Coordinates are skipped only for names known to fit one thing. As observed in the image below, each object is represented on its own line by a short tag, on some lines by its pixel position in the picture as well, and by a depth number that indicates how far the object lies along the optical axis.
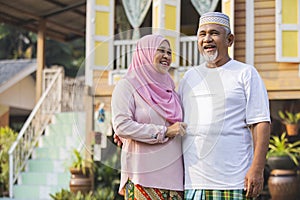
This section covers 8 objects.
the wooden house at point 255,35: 6.57
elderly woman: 2.42
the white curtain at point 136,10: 7.38
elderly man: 2.41
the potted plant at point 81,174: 6.81
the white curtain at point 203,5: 7.21
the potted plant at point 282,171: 6.41
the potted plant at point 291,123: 7.29
